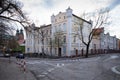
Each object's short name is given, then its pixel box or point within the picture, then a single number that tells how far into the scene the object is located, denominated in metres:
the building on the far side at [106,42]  30.15
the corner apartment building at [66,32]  20.39
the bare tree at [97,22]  19.01
